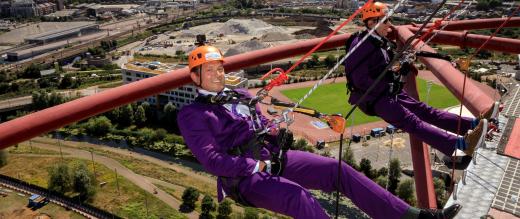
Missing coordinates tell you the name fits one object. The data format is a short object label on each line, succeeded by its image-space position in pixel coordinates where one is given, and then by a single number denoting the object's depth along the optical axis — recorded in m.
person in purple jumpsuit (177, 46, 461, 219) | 2.71
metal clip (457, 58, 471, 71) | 3.93
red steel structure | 2.67
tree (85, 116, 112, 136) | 25.53
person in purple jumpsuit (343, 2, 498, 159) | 4.03
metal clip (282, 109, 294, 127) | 2.89
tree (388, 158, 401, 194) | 18.06
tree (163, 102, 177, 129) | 26.09
